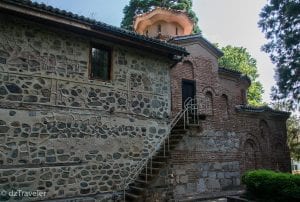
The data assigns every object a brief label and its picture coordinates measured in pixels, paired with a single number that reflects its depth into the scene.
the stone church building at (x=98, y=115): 7.56
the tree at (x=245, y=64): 31.44
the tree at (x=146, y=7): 24.72
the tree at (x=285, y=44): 13.82
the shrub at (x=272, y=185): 9.49
